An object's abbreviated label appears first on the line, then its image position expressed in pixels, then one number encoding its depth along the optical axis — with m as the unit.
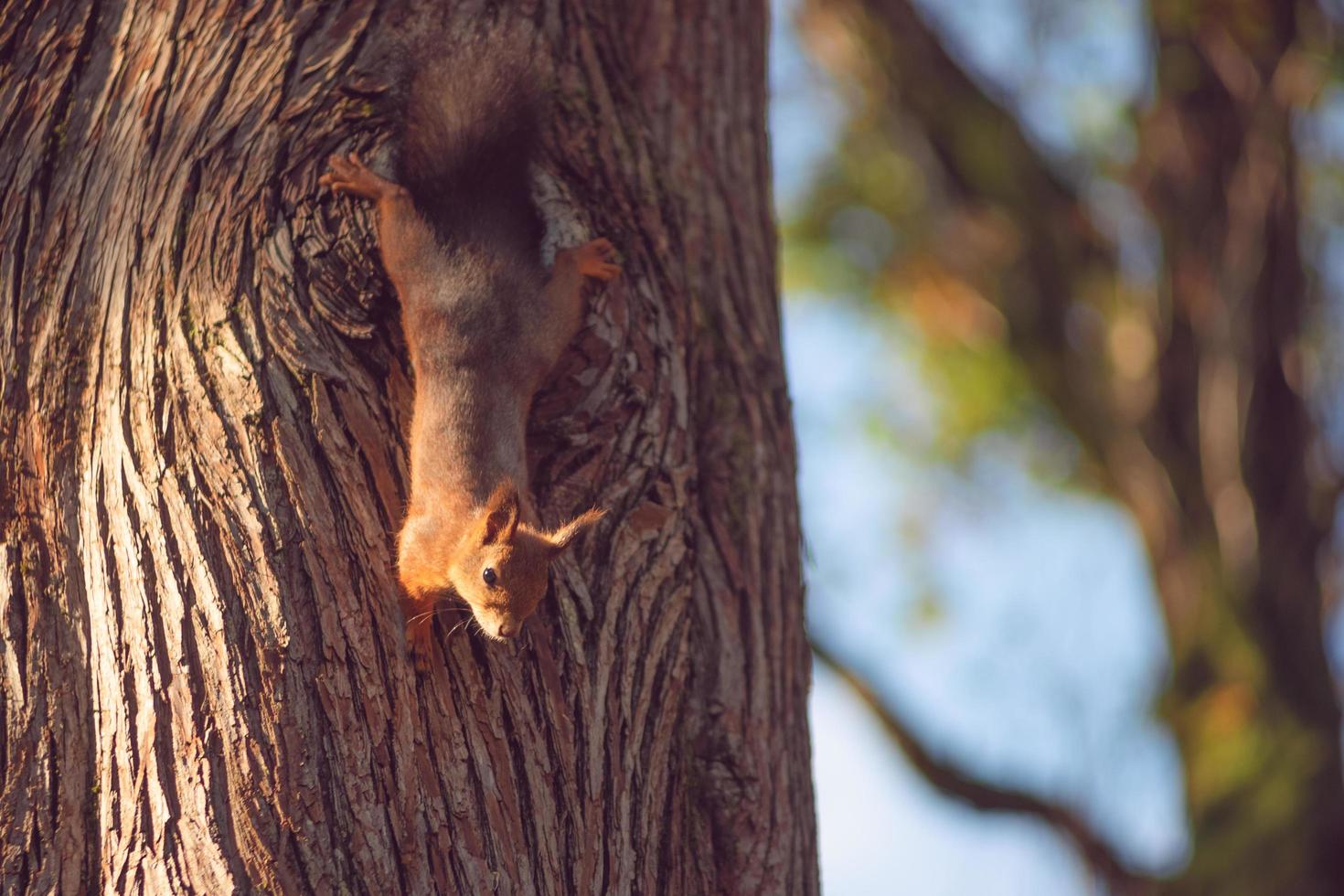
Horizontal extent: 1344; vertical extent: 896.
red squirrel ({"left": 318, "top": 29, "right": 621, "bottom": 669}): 5.23
